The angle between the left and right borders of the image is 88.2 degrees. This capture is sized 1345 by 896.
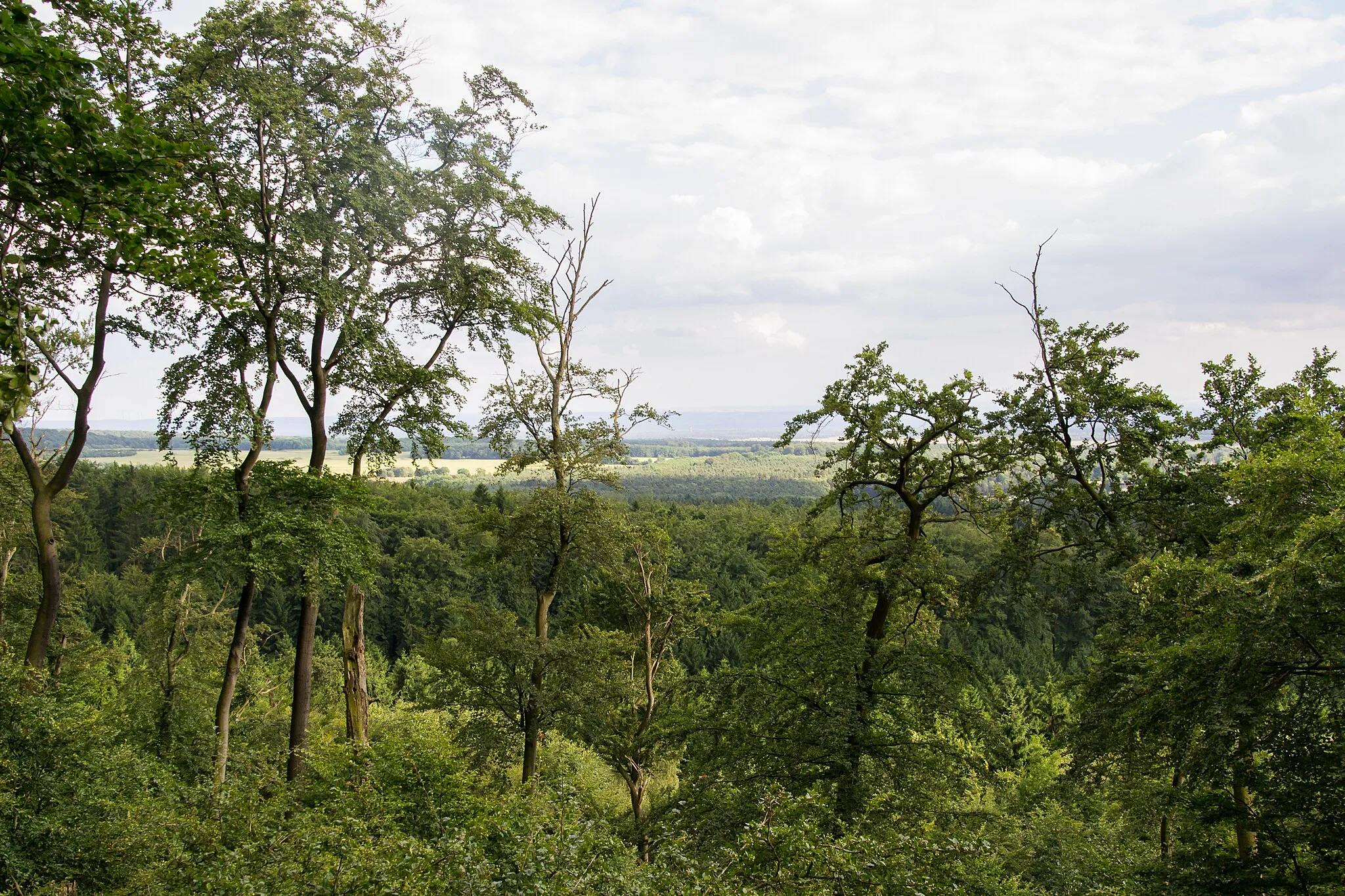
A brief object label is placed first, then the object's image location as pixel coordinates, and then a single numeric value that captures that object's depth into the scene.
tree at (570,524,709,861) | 13.17
